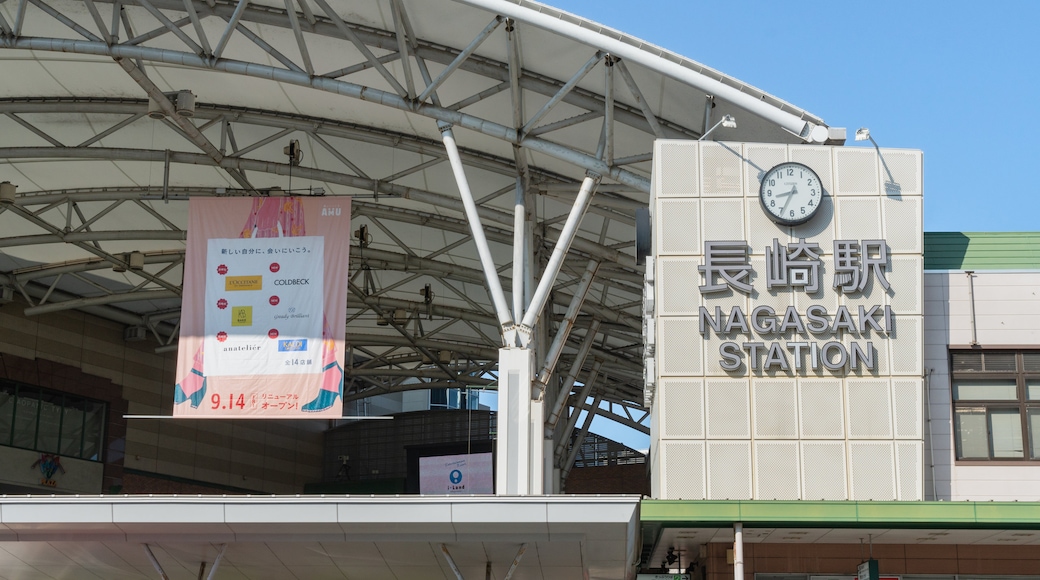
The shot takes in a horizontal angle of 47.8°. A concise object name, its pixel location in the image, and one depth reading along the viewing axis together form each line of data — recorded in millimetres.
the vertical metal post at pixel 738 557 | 18469
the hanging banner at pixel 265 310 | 24547
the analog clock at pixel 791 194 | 21641
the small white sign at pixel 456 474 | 44766
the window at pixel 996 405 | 21141
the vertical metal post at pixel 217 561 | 18886
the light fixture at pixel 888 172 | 21766
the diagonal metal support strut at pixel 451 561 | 18692
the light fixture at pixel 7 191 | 31484
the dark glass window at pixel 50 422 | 44719
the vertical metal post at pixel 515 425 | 23422
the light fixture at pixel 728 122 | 21828
